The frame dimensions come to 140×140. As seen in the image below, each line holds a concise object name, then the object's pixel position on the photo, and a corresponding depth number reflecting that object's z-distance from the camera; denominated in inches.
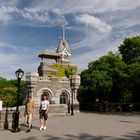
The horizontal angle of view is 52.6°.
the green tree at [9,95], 816.5
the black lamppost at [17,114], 287.1
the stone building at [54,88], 672.8
